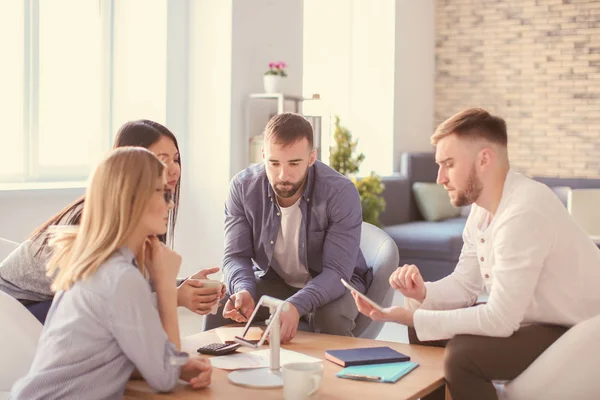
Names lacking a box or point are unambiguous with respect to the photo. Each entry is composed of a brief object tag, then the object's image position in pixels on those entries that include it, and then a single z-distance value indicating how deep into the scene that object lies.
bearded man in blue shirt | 3.04
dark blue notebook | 2.28
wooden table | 2.01
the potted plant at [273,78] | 5.88
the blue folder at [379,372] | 2.13
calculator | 2.42
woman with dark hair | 2.39
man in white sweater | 2.16
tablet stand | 2.11
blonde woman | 1.85
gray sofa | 6.71
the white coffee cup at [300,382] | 1.91
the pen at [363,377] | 2.13
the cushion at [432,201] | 7.77
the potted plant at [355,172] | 6.63
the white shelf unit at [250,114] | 5.75
